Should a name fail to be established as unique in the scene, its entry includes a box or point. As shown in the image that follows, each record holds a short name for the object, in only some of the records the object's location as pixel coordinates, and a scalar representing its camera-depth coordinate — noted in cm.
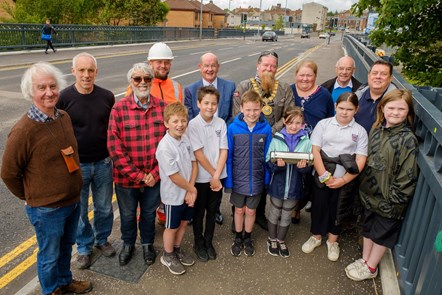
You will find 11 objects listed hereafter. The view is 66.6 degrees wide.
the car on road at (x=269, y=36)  5041
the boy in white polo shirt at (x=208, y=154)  331
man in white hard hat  367
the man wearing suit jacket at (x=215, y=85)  397
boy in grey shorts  339
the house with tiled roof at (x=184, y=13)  6994
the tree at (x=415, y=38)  520
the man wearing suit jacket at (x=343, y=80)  441
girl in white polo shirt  331
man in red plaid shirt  305
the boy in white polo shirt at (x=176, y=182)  305
